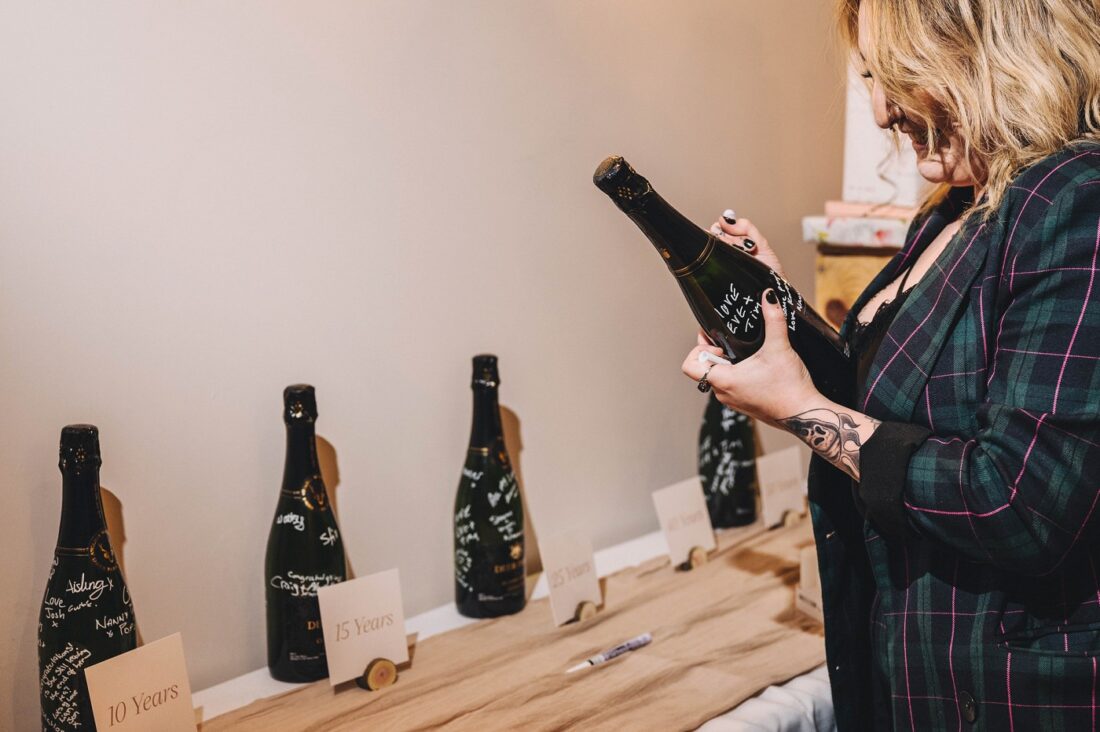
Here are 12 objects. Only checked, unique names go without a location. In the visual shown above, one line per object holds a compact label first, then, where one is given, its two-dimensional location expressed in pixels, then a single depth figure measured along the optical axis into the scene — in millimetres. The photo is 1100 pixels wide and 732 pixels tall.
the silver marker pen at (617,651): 1169
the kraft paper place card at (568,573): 1264
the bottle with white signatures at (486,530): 1299
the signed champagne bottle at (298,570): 1125
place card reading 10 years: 899
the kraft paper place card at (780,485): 1609
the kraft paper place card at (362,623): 1088
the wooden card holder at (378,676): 1108
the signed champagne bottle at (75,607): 942
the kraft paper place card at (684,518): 1449
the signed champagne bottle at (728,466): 1637
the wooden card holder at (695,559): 1467
